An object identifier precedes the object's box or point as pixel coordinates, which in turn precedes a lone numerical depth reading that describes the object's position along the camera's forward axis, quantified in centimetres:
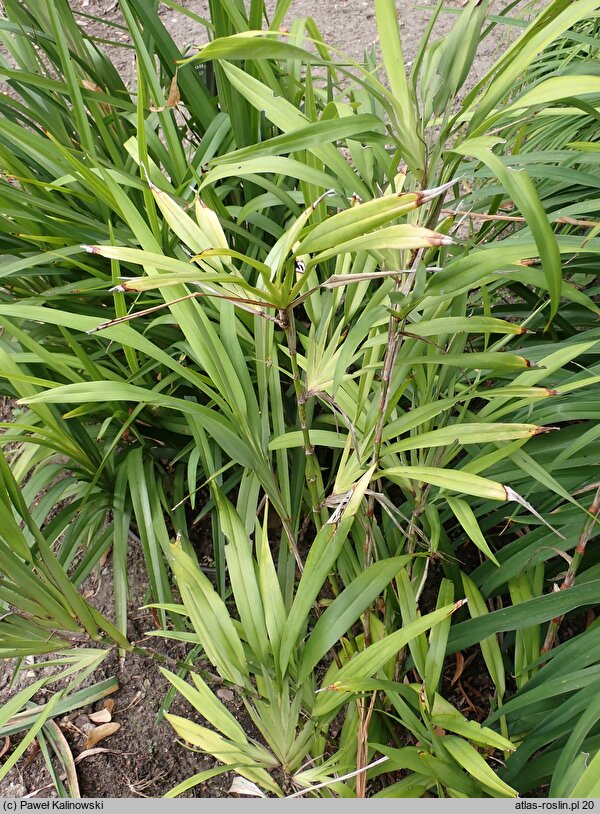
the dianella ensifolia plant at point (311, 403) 48
